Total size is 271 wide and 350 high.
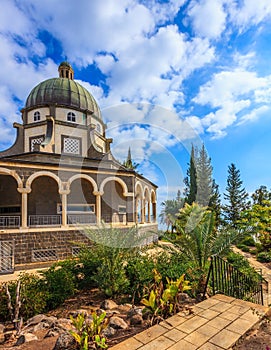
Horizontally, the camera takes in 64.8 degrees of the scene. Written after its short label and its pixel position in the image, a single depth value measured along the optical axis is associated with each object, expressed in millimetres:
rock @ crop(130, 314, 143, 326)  3693
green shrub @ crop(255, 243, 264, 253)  15833
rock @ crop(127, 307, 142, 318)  3954
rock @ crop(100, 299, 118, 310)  4855
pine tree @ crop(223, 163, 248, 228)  31797
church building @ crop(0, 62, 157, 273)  10992
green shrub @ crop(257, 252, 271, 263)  13520
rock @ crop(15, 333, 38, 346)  3347
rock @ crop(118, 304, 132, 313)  4611
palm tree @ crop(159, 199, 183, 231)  29438
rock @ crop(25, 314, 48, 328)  4193
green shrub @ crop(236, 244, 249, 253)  17139
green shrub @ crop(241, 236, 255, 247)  19308
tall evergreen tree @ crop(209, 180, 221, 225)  29750
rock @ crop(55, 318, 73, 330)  3786
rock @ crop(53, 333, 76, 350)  2891
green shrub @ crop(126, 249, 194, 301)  5395
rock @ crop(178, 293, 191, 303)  4598
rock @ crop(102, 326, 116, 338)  3278
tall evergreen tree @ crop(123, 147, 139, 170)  26125
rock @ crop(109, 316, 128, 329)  3555
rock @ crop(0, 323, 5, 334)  4097
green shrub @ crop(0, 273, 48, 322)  4582
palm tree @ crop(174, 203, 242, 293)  6133
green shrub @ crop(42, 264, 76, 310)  5195
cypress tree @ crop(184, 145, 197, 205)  29917
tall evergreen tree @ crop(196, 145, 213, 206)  30828
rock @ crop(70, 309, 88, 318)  4505
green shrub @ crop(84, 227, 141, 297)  5582
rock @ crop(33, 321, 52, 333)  3858
